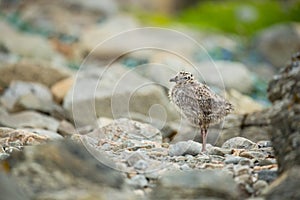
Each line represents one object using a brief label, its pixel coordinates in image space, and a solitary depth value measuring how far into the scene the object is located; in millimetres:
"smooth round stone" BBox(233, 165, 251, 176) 12484
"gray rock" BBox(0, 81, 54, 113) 23125
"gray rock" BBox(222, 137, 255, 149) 15180
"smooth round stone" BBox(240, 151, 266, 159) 13805
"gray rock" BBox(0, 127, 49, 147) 15414
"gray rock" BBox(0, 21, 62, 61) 34344
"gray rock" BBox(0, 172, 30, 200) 10670
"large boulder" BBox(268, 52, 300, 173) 11687
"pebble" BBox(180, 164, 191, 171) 12969
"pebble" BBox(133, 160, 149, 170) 12777
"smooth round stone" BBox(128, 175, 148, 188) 12159
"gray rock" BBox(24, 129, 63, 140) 17016
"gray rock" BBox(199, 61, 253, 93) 27141
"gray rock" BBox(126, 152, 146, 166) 12995
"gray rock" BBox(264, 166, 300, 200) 11047
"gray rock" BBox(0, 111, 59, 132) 20406
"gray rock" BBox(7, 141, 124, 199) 11320
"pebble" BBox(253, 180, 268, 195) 11835
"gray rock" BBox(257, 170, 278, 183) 12234
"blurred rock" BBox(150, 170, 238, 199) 11141
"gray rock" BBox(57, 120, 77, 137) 19544
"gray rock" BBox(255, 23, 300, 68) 38031
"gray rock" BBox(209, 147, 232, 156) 14148
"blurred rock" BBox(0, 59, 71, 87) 27172
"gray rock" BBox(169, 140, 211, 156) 13969
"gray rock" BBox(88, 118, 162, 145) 16187
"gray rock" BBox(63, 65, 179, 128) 21531
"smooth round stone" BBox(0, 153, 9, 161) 13581
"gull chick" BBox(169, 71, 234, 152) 14586
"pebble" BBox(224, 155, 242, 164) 13234
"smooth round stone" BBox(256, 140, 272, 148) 15057
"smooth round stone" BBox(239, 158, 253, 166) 13118
